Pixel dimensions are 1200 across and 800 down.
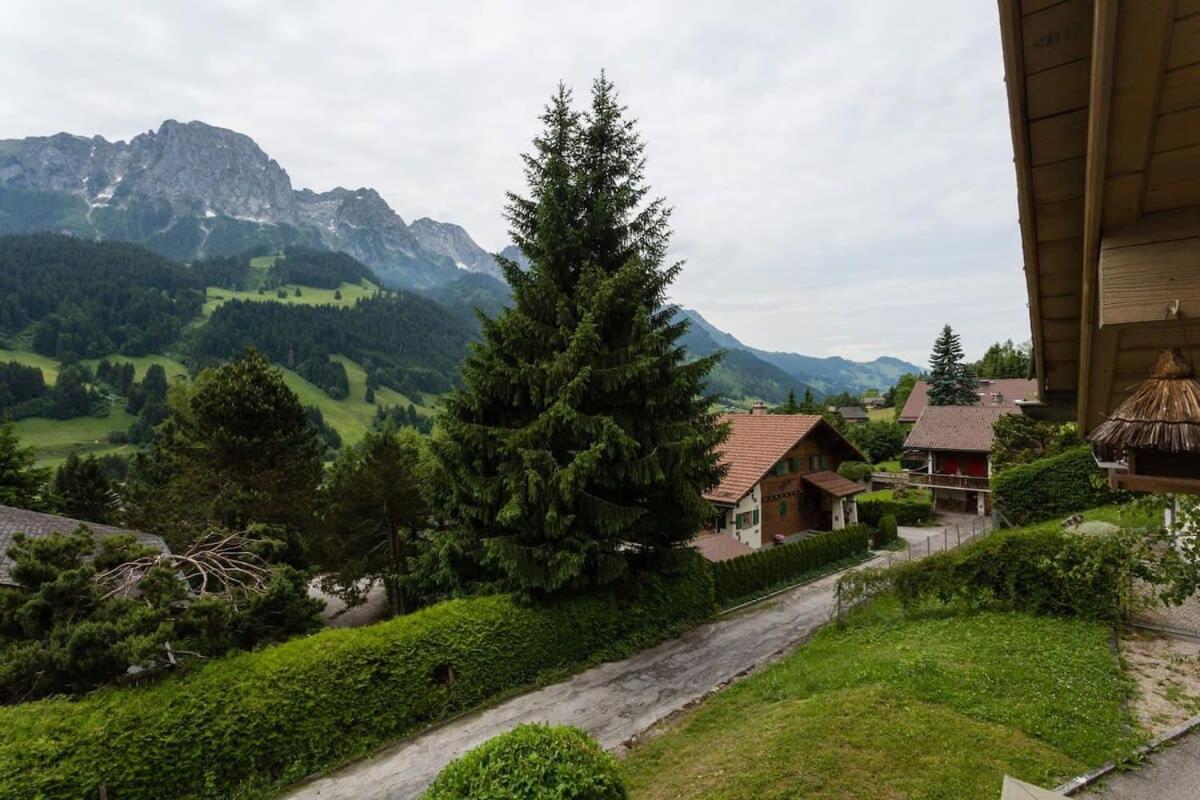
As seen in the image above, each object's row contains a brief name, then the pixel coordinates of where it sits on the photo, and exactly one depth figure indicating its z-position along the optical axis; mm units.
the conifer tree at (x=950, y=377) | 55531
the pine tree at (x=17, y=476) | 27250
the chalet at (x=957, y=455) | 35344
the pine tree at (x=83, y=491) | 29359
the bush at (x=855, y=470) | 40062
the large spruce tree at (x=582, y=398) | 13367
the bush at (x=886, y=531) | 28766
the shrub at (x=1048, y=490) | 25328
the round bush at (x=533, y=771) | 6199
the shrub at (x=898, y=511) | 32969
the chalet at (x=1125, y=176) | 1919
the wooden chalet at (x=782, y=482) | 25891
